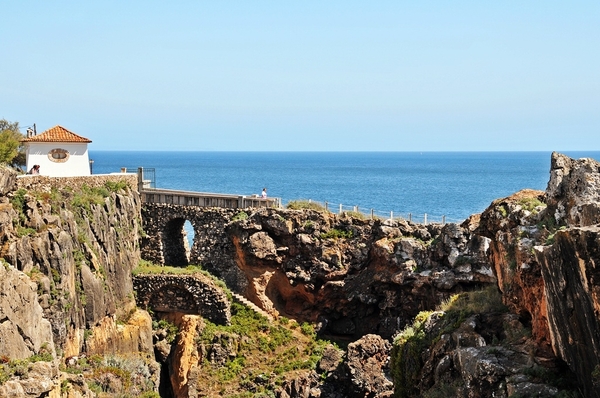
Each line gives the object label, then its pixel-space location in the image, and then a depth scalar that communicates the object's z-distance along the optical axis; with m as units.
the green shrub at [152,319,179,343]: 48.69
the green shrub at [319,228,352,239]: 51.56
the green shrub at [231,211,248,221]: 52.66
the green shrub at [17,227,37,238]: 39.06
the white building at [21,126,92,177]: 52.38
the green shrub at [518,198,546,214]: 28.89
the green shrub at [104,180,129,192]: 52.11
